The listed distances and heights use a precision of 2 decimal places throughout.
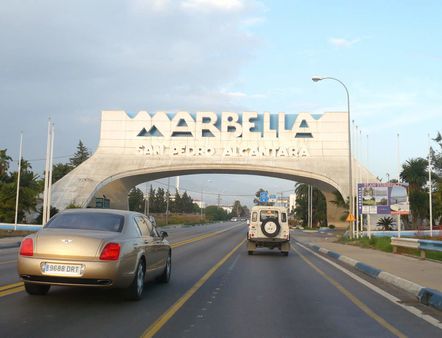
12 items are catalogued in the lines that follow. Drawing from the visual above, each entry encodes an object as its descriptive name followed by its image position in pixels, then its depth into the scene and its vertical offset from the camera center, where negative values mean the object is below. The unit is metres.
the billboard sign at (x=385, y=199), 33.45 +1.49
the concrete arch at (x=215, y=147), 64.00 +9.26
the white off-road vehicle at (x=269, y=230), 22.03 -0.50
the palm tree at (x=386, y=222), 50.30 -0.13
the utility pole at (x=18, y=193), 39.72 +1.65
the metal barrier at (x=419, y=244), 17.17 -0.86
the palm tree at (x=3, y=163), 44.41 +4.53
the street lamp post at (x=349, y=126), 33.78 +6.34
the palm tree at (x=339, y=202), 63.03 +2.32
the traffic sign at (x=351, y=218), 33.93 +0.14
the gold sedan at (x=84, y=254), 8.00 -0.64
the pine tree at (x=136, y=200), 120.78 +3.95
